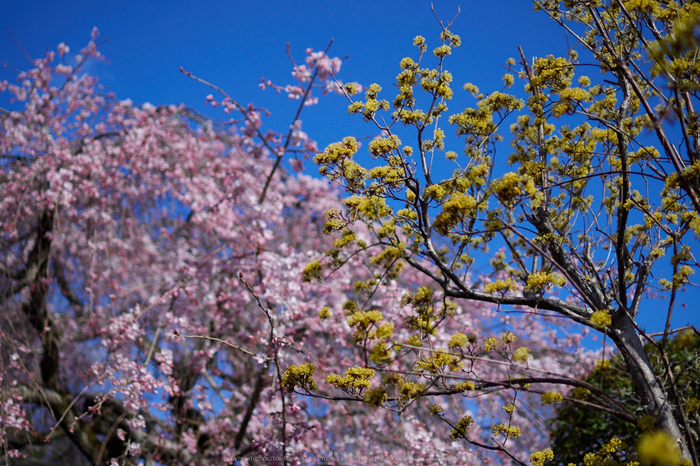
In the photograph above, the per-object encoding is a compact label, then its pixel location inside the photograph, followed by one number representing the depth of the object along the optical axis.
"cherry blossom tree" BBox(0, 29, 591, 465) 5.43
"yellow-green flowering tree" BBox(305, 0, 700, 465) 2.08
